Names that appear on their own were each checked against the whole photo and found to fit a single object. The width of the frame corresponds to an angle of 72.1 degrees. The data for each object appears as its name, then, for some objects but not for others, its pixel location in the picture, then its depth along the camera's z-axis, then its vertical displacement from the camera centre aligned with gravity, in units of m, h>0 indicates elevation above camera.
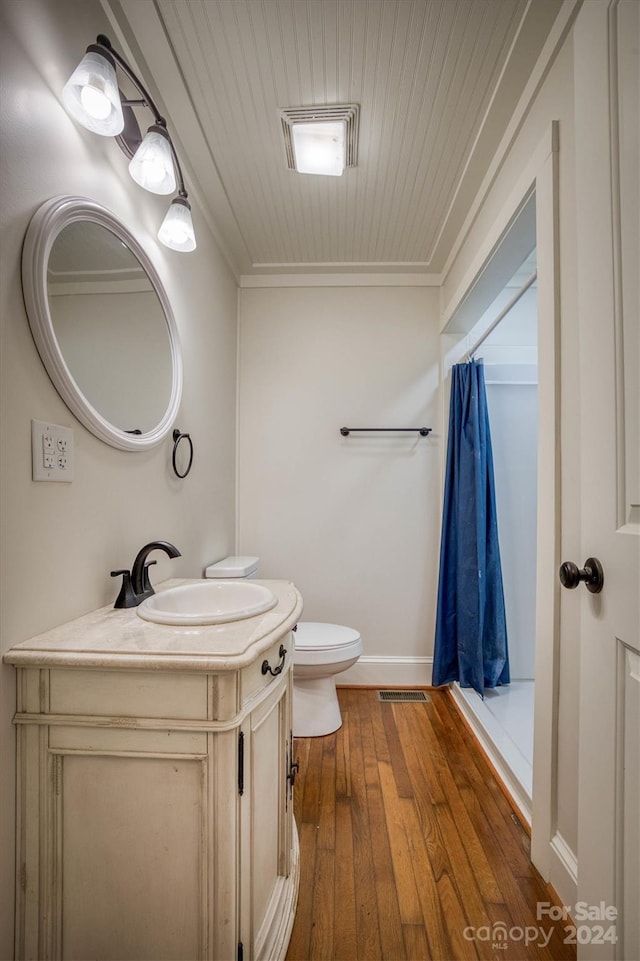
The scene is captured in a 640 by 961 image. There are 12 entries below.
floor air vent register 2.40 -1.15
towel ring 1.61 +0.17
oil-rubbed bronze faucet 1.14 -0.25
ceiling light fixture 1.53 +1.30
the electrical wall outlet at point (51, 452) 0.90 +0.07
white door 0.68 +0.03
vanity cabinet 0.80 -0.59
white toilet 1.91 -0.79
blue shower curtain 2.15 -0.37
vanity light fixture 0.95 +0.87
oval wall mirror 0.92 +0.43
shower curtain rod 1.53 +0.72
